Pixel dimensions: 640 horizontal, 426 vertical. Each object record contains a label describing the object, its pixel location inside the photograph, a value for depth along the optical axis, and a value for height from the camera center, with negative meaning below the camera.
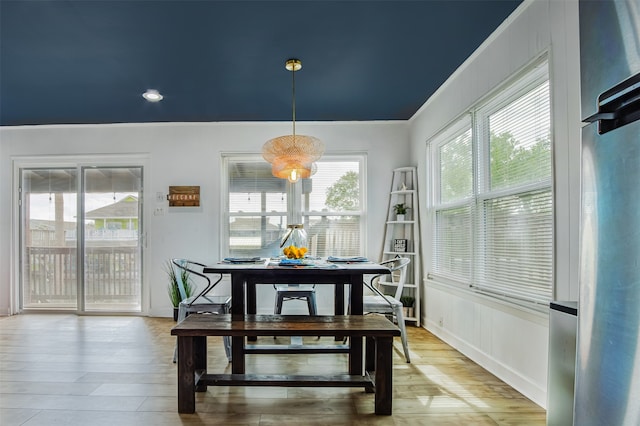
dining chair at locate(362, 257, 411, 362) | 3.05 -0.73
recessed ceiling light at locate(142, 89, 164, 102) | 3.67 +1.26
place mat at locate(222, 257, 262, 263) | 2.88 -0.33
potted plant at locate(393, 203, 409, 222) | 4.51 +0.09
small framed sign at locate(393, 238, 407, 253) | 4.43 -0.33
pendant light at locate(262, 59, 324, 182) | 3.10 +0.56
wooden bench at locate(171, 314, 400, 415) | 2.14 -0.75
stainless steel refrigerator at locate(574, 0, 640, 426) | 0.87 -0.01
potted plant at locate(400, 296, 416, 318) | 4.35 -1.02
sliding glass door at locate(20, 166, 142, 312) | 4.85 -0.28
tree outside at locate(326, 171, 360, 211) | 4.80 +0.33
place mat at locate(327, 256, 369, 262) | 2.95 -0.33
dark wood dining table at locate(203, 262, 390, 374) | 2.46 -0.43
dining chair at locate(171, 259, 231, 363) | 3.04 -0.73
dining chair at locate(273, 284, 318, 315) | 3.51 -0.74
